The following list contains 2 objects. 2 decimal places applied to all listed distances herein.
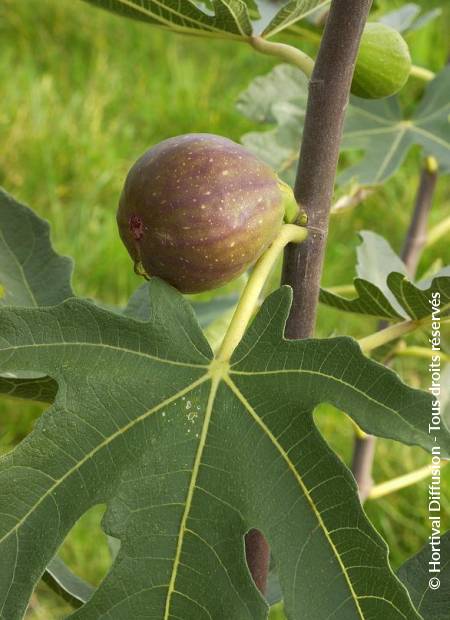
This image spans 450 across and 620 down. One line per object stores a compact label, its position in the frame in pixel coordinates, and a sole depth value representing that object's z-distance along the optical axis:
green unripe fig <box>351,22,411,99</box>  0.52
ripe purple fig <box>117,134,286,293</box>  0.47
